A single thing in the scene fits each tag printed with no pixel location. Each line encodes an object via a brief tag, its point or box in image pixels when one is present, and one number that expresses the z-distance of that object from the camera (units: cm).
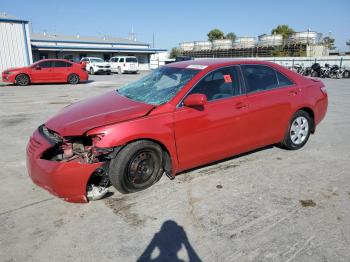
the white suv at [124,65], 3200
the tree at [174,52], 7609
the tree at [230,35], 10291
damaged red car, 345
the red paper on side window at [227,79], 437
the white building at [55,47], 2442
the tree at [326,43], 5943
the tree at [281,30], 8512
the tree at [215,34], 9469
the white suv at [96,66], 2962
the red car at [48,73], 1733
